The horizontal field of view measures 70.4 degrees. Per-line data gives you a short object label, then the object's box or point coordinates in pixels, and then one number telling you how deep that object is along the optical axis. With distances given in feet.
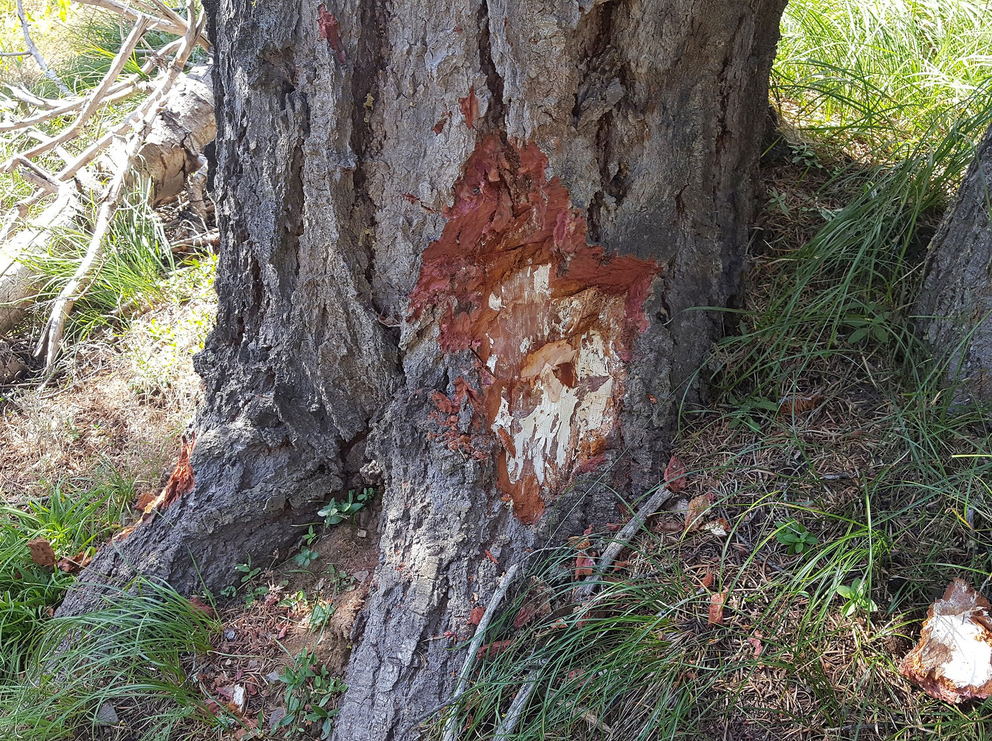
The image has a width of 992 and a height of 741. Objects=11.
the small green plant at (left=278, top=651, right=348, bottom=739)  6.28
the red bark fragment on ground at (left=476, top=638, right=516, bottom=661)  5.84
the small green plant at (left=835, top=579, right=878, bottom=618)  5.26
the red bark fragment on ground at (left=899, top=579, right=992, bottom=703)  4.80
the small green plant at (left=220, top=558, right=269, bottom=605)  7.28
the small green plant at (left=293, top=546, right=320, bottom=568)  7.45
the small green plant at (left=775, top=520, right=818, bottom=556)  5.71
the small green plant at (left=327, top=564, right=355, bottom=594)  7.18
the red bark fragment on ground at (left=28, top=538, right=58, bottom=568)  7.89
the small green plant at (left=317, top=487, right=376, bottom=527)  7.48
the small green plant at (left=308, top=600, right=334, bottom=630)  6.90
